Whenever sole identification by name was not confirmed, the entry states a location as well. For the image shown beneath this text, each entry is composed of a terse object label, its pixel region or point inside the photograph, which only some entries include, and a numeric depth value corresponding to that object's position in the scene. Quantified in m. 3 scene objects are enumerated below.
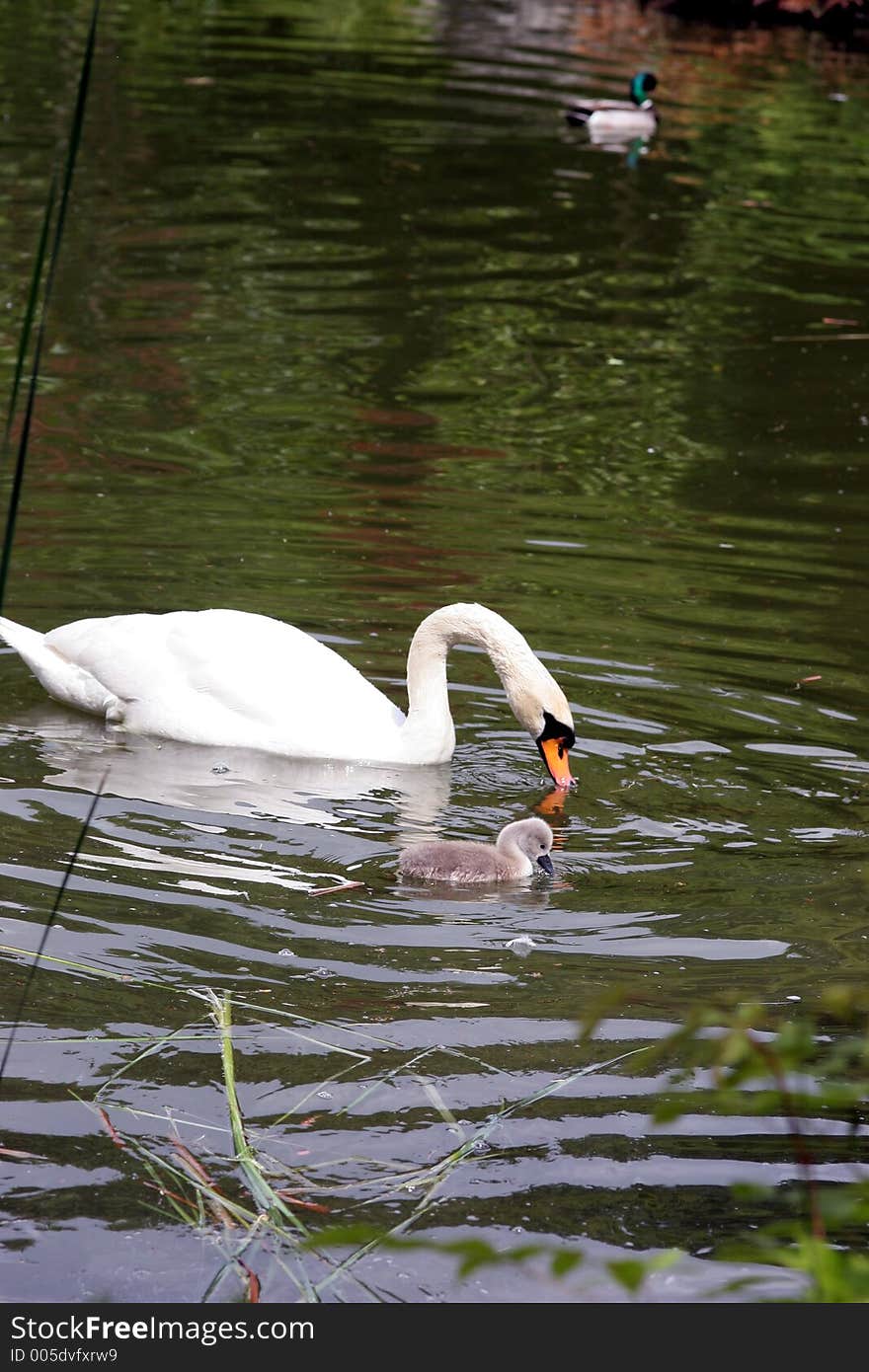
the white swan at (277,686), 14.64
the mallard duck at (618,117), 43.84
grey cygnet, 12.39
